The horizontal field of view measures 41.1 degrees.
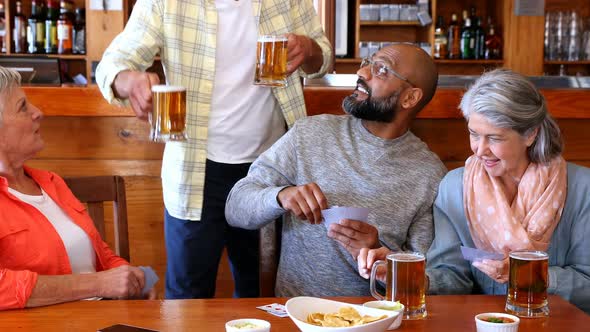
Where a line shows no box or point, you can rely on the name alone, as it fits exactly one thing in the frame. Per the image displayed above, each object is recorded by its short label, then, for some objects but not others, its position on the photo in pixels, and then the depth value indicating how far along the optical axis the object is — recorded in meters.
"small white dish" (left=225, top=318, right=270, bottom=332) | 1.41
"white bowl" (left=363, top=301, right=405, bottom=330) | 1.53
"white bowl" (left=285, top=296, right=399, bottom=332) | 1.39
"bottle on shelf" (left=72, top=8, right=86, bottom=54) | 5.73
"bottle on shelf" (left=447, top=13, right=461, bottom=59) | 6.09
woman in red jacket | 1.90
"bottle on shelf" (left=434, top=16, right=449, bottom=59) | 6.03
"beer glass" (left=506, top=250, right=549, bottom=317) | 1.63
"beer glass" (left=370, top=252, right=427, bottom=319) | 1.60
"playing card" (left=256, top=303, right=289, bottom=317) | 1.62
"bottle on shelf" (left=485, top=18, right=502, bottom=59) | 5.98
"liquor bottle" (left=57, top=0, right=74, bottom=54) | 5.68
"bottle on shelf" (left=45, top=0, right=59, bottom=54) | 5.74
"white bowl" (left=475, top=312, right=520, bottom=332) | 1.46
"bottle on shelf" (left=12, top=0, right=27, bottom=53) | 5.70
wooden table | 1.56
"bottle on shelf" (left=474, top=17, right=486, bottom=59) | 6.07
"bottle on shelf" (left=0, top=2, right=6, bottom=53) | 5.76
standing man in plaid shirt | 2.38
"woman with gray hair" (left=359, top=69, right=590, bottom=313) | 2.00
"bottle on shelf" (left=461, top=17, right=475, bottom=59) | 6.09
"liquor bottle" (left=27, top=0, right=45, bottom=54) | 5.73
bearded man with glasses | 2.23
